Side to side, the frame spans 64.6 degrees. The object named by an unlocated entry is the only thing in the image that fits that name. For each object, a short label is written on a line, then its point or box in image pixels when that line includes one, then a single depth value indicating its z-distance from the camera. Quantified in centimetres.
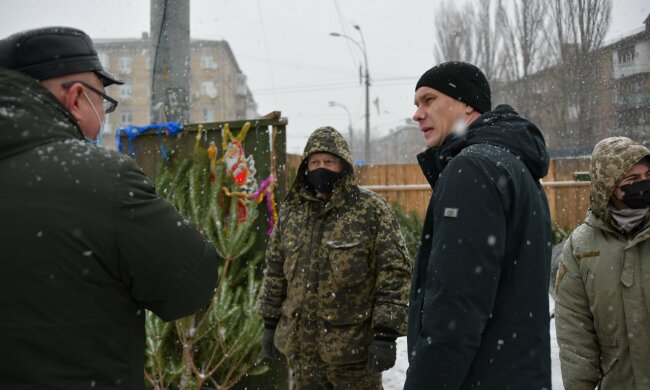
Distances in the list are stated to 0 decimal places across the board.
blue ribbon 437
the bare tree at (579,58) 758
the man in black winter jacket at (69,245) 132
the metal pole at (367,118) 2654
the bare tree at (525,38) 1296
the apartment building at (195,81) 5731
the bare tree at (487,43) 1998
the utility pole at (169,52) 427
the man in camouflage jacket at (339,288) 306
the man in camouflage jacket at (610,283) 246
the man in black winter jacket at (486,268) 170
